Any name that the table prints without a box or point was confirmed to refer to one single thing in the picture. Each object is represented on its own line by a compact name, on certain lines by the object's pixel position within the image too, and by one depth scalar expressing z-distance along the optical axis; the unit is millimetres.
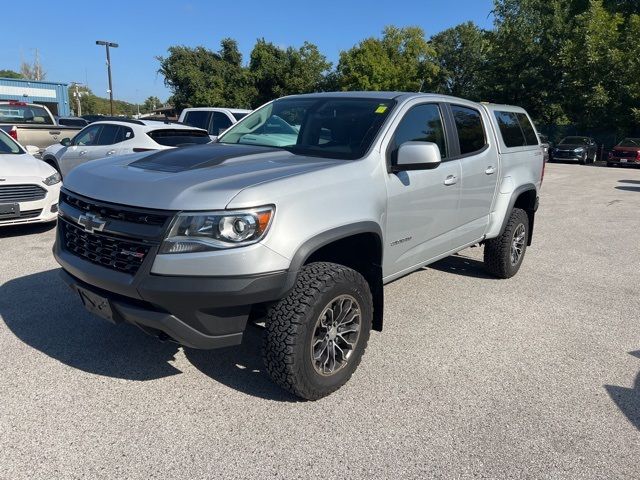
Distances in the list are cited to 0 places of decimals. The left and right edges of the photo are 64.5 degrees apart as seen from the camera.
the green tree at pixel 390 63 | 42406
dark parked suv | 25422
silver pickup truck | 2537
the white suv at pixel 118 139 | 8477
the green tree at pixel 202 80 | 39531
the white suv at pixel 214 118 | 11383
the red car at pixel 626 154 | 23516
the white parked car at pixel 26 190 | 6527
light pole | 35094
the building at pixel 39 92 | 41781
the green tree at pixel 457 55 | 50438
